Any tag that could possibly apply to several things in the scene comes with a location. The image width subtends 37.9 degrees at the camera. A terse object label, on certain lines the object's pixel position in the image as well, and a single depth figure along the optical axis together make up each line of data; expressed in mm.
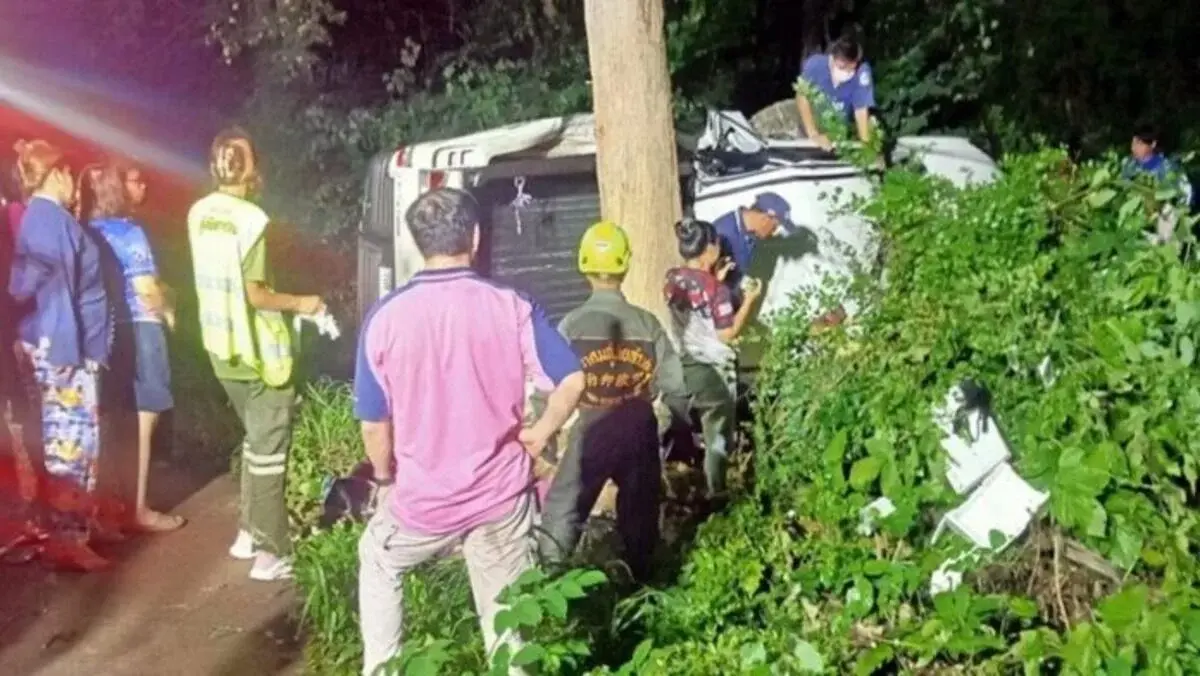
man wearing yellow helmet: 6367
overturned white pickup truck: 8336
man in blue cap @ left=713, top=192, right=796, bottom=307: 7953
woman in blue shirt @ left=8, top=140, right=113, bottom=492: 7320
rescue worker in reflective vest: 6988
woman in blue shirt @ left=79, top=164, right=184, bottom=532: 7645
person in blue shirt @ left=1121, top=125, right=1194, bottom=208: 7928
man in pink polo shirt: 4938
